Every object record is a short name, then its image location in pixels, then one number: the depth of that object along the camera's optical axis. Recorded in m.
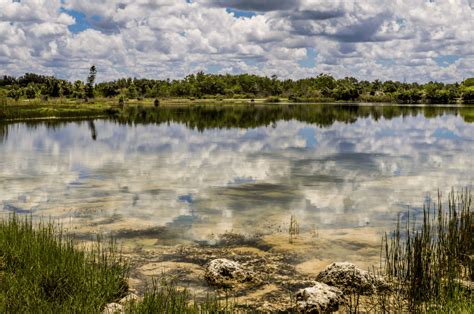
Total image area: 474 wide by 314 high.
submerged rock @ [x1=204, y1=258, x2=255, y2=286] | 13.58
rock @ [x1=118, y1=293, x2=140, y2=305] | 10.94
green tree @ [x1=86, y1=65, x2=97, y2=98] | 163.00
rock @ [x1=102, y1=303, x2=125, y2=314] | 9.81
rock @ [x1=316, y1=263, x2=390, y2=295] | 12.62
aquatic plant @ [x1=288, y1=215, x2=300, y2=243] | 18.28
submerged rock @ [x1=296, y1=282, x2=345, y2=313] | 11.52
